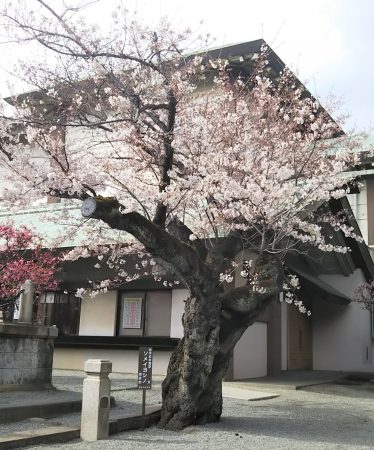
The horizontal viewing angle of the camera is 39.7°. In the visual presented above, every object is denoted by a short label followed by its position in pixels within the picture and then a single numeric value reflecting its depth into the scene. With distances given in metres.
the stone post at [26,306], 10.81
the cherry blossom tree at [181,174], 7.80
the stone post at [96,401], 6.99
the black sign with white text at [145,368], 7.82
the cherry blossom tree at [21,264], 13.53
